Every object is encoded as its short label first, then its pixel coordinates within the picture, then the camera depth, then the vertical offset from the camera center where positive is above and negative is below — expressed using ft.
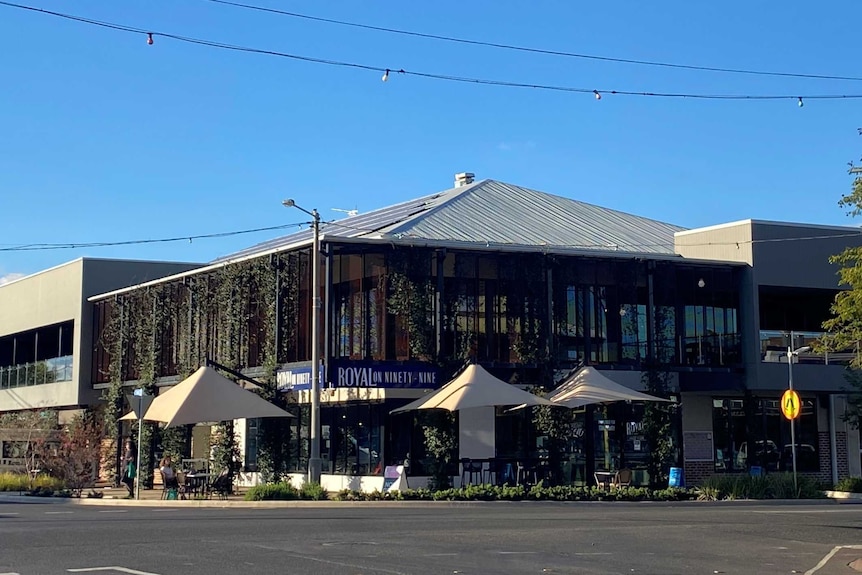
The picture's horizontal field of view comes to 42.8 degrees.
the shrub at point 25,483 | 111.65 -5.07
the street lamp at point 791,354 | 102.39 +7.59
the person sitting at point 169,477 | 101.86 -4.07
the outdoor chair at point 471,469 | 99.55 -3.40
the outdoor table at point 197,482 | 100.27 -4.50
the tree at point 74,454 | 111.45 -2.22
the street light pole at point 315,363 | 96.53 +6.10
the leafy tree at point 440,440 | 98.99 -0.78
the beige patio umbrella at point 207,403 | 94.73 +2.57
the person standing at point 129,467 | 110.73 -3.78
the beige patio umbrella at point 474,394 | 91.20 +3.11
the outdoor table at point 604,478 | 99.96 -4.29
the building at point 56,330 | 146.20 +14.95
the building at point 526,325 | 102.73 +10.59
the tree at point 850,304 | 67.21 +7.80
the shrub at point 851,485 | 105.50 -5.31
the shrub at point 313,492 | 93.20 -5.08
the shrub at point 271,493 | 93.09 -5.11
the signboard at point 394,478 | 97.76 -4.16
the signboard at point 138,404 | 97.71 +2.54
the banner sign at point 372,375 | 99.35 +5.15
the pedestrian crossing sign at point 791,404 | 91.81 +2.13
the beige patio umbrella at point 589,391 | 94.63 +3.46
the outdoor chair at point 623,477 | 98.63 -4.14
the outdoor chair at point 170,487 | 101.60 -5.00
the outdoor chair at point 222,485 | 98.73 -4.68
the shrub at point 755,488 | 96.89 -5.13
